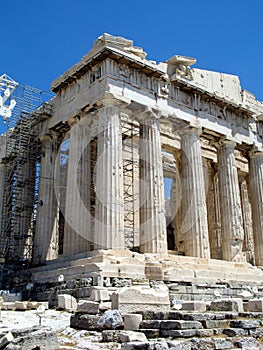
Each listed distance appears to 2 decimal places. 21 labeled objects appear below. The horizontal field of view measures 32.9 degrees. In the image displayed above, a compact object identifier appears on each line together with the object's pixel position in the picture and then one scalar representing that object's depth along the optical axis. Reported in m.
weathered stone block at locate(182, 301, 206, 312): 9.85
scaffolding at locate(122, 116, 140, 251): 23.28
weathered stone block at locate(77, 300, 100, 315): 10.15
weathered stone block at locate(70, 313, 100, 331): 9.05
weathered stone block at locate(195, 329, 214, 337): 7.75
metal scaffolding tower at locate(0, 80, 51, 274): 22.08
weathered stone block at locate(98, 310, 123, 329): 8.59
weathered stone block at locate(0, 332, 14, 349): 7.32
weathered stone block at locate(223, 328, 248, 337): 7.91
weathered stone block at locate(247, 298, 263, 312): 10.10
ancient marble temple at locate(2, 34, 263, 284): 17.62
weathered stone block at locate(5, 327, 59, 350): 6.98
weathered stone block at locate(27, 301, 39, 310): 13.39
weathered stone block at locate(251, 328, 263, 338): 8.01
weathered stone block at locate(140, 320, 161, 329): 8.22
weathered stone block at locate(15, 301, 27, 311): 13.05
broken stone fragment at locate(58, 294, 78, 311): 12.77
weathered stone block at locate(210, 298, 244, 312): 9.92
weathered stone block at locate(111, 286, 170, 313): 9.99
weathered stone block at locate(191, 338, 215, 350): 7.05
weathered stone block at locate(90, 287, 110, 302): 12.26
